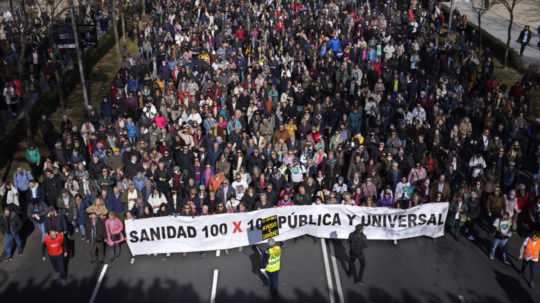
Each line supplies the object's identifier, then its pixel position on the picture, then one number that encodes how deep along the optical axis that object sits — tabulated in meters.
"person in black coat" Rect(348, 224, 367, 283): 12.66
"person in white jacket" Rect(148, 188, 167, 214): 14.59
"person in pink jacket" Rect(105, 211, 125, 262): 13.52
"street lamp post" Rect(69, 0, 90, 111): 22.46
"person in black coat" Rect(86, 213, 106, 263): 13.50
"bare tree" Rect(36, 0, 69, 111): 23.61
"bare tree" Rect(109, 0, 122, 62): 32.00
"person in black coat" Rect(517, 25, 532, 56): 30.30
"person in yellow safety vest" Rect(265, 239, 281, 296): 11.92
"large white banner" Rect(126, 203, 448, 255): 13.90
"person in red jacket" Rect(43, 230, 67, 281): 12.77
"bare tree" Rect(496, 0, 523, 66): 28.94
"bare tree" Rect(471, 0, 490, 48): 31.64
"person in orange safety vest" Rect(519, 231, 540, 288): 12.62
